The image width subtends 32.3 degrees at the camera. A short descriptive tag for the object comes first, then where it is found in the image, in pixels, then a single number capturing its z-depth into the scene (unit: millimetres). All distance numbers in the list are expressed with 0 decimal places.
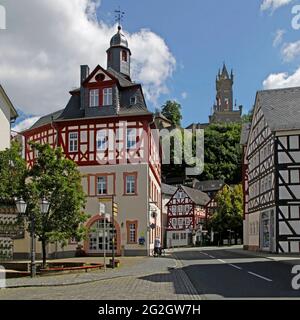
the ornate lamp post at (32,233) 19512
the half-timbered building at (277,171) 36781
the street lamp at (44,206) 20766
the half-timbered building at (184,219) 84438
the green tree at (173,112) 120500
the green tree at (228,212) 72125
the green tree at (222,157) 112125
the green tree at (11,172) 23656
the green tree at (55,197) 23000
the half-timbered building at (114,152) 39281
